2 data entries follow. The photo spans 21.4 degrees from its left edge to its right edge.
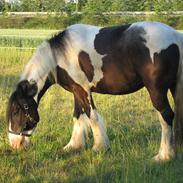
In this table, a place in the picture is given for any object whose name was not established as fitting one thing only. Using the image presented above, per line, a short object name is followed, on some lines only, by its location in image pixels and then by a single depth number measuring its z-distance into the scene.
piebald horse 5.61
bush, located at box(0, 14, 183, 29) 40.03
